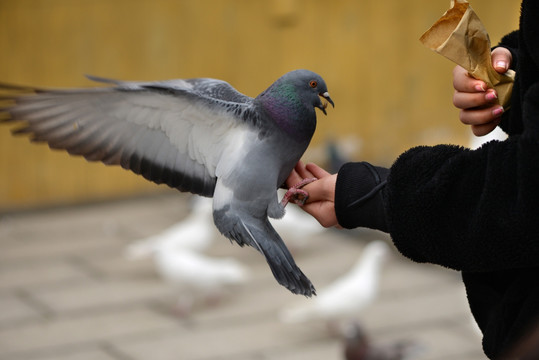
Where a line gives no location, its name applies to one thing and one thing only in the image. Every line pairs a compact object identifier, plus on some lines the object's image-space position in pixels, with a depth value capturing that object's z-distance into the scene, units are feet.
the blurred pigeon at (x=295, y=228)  20.42
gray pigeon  6.27
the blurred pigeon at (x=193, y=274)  17.54
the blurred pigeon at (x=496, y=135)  13.64
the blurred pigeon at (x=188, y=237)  19.04
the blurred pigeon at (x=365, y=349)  14.61
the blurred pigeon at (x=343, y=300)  16.19
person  5.05
